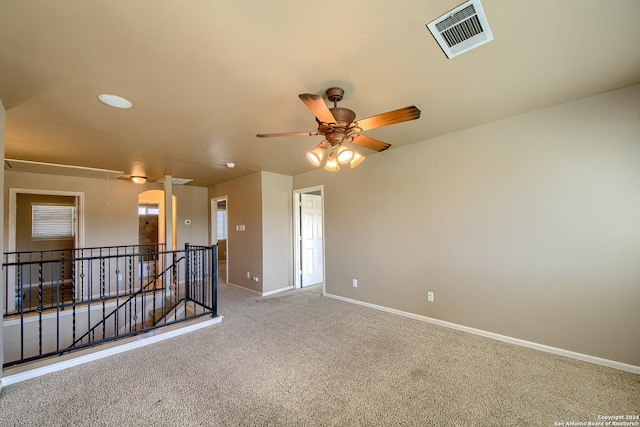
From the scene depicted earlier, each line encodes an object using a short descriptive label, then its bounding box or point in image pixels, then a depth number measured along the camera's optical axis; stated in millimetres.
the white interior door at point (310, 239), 5656
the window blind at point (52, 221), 6438
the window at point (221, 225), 9943
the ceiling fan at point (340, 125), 1813
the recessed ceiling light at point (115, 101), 2216
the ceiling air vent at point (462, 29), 1424
